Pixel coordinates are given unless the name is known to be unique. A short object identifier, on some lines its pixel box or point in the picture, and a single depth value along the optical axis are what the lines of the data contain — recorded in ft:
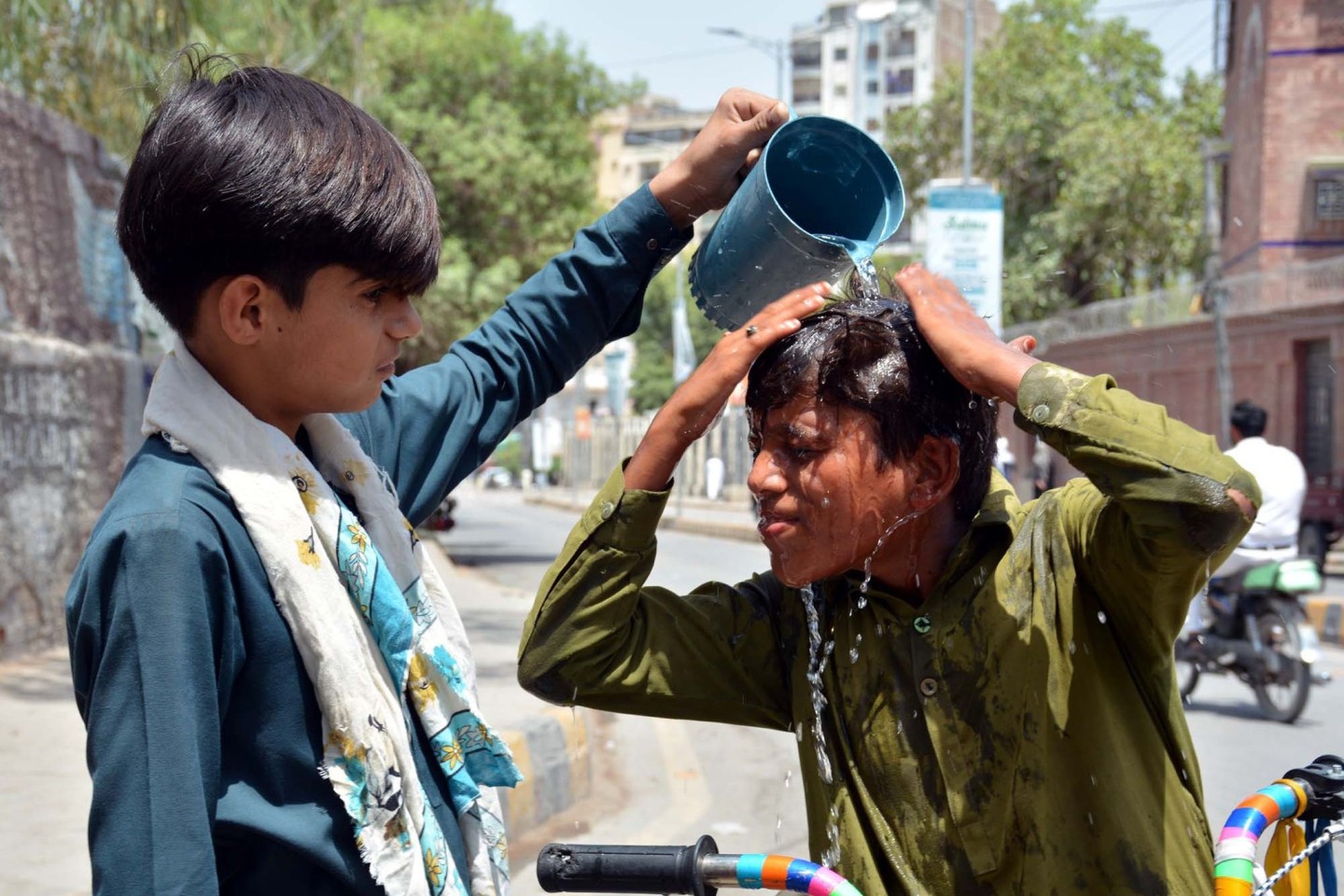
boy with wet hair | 5.27
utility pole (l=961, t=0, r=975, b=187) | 57.57
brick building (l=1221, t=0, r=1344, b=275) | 78.07
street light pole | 90.01
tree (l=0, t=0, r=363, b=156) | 25.04
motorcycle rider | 24.23
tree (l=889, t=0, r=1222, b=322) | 89.81
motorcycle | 23.70
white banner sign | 29.27
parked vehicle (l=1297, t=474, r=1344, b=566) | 53.01
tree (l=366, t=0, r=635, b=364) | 62.18
